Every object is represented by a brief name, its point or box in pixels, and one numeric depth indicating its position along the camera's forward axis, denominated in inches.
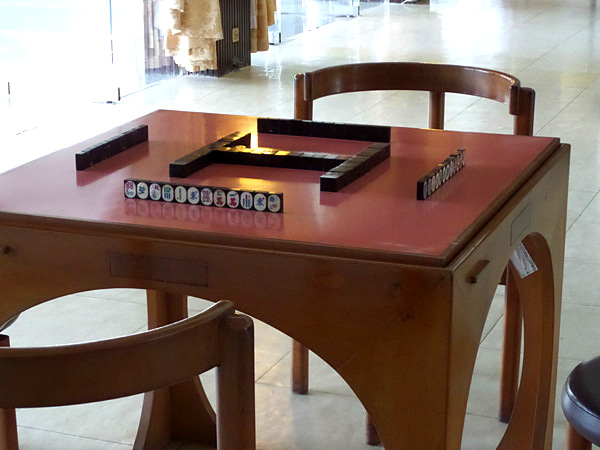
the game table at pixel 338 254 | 86.5
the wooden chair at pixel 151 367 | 68.4
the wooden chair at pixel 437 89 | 126.4
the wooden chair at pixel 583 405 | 90.6
